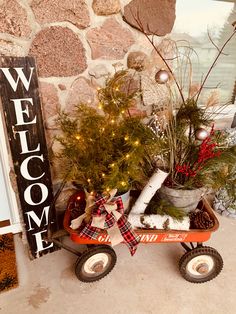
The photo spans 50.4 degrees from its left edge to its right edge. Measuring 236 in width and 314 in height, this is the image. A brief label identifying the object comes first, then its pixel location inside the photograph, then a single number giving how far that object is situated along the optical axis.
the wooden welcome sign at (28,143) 1.18
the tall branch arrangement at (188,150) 1.25
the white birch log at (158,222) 1.25
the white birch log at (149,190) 1.24
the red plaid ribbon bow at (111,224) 1.16
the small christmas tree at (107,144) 1.17
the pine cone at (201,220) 1.28
